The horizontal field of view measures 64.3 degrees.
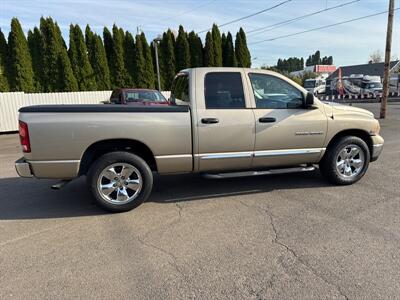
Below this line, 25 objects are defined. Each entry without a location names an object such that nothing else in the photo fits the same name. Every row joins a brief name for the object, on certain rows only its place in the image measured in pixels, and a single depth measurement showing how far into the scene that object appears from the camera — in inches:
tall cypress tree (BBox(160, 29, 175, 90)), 808.9
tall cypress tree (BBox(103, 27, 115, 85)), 746.2
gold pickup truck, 160.4
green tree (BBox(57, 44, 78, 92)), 665.0
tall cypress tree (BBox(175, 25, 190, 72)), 817.5
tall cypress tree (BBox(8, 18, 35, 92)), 608.1
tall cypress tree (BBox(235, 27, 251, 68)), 861.8
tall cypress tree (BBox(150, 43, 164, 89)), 792.7
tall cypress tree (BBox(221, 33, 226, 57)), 858.1
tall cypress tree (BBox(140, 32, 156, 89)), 777.6
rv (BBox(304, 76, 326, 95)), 1696.6
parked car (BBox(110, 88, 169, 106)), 466.6
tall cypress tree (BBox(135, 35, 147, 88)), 762.2
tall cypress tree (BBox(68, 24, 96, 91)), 690.8
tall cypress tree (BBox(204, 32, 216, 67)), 824.9
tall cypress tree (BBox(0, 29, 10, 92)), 607.5
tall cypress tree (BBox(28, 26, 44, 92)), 653.3
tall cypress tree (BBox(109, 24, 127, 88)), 743.7
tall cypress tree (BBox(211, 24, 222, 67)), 831.9
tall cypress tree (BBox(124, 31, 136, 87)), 763.4
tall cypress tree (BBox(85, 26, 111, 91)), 713.6
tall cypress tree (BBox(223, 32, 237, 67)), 856.9
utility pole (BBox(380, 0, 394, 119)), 544.1
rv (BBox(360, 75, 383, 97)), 1387.8
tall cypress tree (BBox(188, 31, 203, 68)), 831.7
